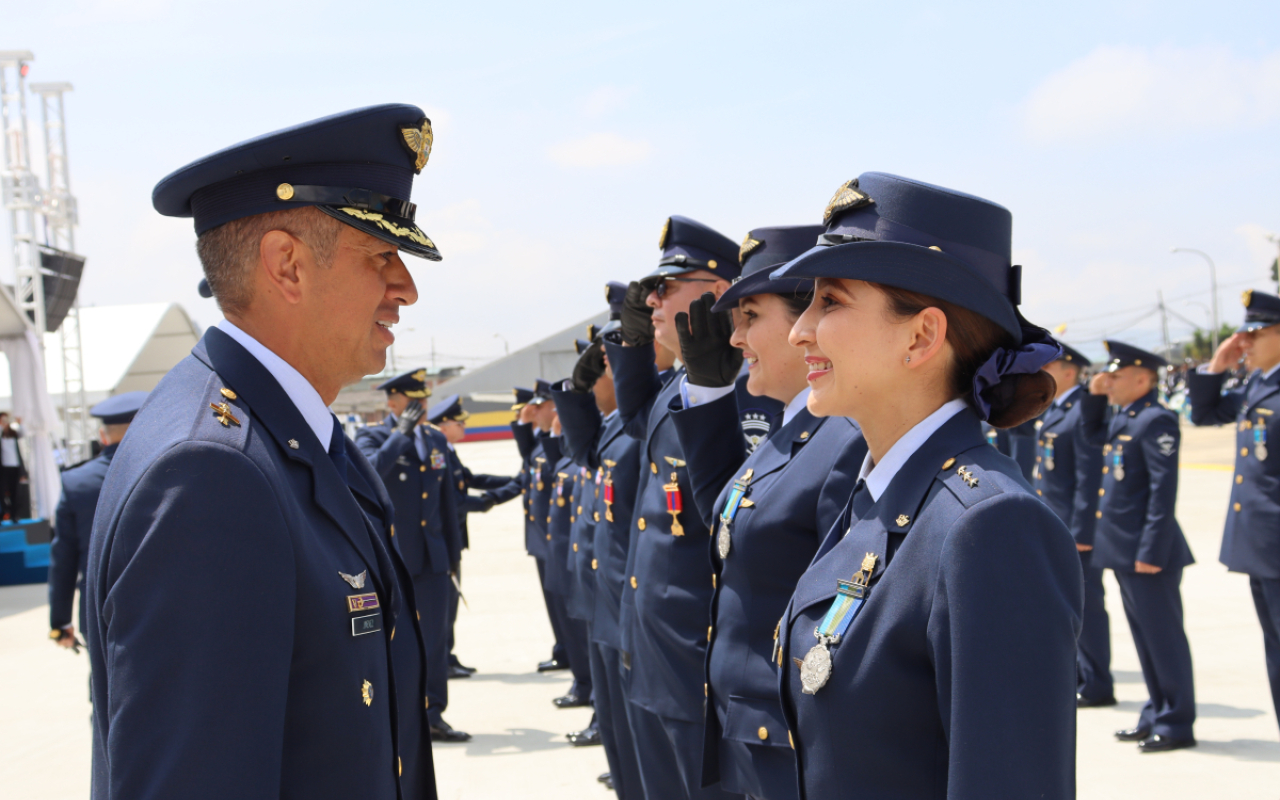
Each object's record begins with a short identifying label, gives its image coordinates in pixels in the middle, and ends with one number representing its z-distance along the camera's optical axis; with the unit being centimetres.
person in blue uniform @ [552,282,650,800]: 429
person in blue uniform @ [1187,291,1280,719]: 502
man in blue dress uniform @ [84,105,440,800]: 121
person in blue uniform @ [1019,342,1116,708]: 632
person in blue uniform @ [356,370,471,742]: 668
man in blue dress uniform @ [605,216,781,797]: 306
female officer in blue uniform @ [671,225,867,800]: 228
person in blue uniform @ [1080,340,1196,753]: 547
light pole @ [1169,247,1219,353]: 4639
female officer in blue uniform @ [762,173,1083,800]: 139
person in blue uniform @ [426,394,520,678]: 807
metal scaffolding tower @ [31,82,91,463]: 1564
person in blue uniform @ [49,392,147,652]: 551
